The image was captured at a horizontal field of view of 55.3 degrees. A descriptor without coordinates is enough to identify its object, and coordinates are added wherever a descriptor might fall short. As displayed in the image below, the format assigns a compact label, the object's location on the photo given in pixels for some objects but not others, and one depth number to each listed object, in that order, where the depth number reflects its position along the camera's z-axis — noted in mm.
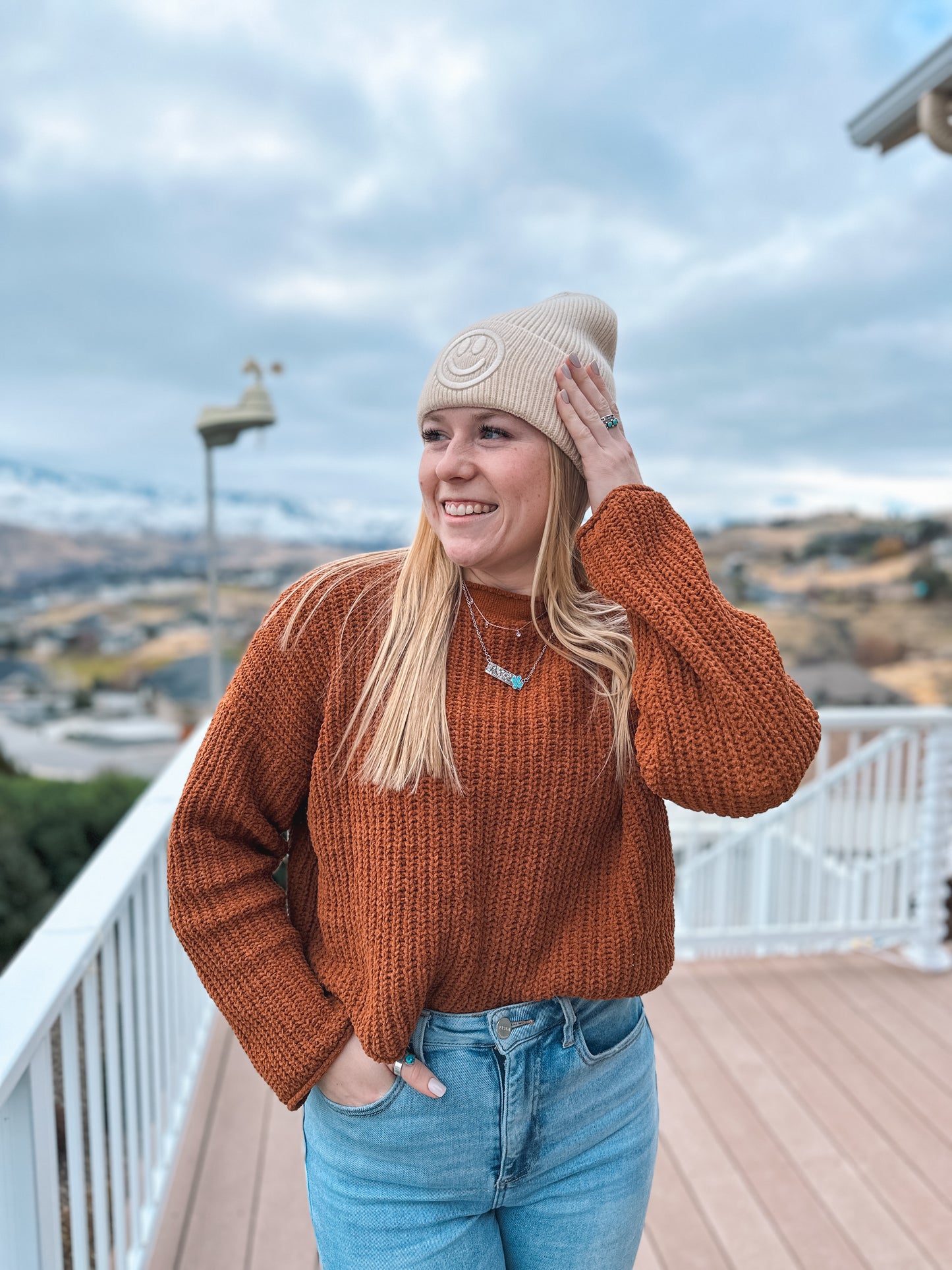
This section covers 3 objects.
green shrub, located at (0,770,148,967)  5664
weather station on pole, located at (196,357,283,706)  4348
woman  891
